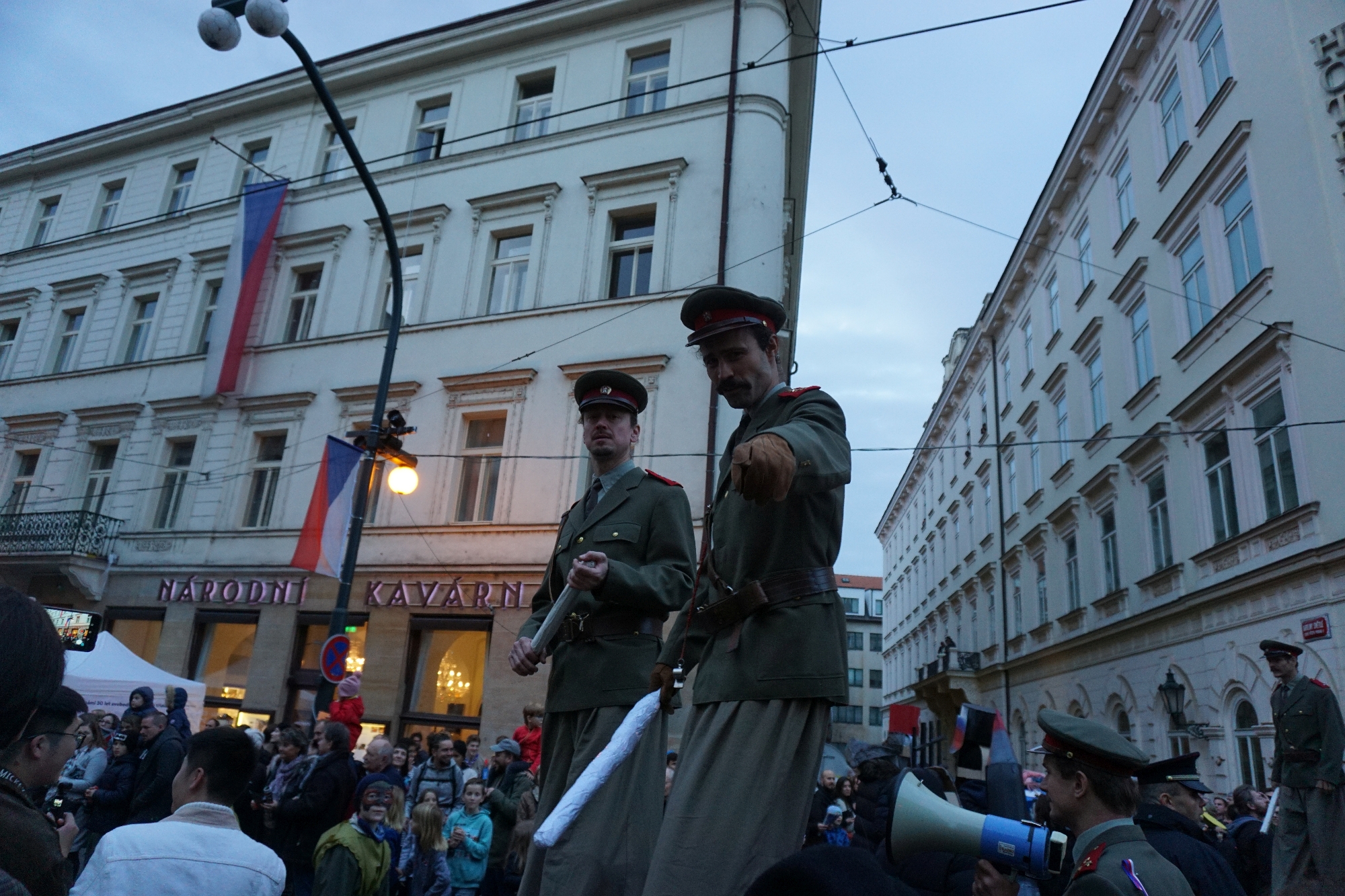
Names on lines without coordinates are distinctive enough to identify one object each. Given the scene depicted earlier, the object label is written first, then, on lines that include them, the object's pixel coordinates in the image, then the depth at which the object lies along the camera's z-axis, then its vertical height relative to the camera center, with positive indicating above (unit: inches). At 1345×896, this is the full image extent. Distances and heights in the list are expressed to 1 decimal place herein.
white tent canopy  473.7 +12.5
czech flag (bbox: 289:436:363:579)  503.5 +108.4
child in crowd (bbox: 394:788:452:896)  277.9 -38.7
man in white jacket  114.4 -18.5
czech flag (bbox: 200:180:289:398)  759.1 +343.6
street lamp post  338.6 +232.0
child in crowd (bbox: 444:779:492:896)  280.1 -35.0
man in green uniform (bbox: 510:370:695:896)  106.7 +13.2
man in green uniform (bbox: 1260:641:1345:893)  252.1 +2.9
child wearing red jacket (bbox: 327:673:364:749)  383.6 +3.7
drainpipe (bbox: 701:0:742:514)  596.4 +363.5
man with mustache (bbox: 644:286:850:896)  84.7 +11.8
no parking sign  403.9 +24.2
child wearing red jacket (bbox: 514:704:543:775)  346.0 -3.4
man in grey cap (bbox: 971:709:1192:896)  106.7 -2.9
